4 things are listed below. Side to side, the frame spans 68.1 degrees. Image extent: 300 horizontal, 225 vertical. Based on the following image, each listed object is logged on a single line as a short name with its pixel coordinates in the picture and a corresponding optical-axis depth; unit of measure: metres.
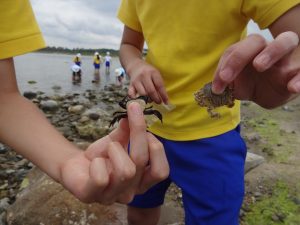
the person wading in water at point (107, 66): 13.53
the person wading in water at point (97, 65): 11.45
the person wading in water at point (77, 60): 11.72
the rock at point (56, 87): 8.25
